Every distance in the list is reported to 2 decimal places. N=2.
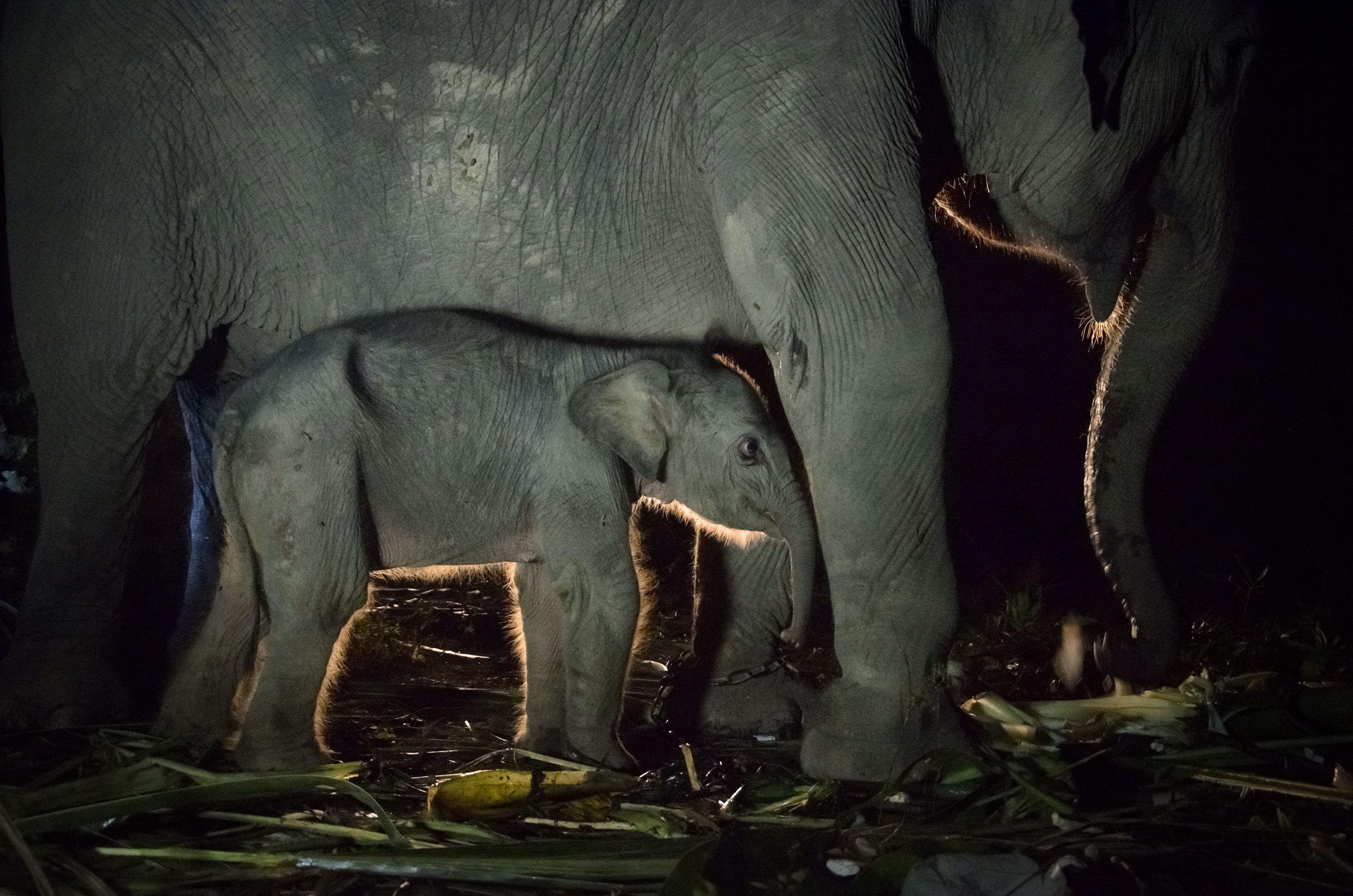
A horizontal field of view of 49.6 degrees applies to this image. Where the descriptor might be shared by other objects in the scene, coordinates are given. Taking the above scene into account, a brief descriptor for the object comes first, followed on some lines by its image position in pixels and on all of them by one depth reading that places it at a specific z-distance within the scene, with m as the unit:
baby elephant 2.70
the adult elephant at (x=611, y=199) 2.80
